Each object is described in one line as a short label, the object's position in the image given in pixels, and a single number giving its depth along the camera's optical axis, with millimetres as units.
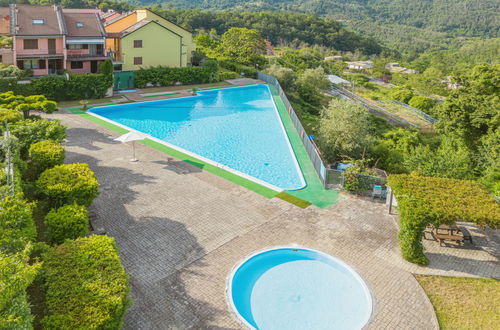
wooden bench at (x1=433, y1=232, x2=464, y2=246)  14430
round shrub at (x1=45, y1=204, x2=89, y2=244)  12000
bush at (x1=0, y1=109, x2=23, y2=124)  18797
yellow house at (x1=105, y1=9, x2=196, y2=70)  38906
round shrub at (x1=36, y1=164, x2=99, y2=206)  13523
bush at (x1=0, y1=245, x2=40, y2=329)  7043
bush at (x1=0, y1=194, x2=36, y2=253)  9648
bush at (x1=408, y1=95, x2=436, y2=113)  61438
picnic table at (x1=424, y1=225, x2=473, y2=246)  14477
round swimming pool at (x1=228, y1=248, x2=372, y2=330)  11117
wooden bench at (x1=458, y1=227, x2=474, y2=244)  14812
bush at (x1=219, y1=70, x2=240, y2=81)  46497
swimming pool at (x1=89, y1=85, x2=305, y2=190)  22578
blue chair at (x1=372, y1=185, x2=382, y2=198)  17531
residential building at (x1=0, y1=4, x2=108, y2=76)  32438
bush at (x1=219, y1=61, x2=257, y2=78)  49281
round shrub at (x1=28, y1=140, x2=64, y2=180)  15830
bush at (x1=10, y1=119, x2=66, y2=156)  17453
